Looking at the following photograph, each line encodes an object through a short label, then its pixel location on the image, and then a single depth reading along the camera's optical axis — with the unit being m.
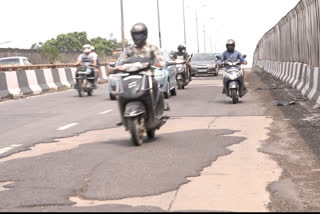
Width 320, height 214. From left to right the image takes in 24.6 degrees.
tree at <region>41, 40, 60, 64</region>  51.91
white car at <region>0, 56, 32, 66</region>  37.42
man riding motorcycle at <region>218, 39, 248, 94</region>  18.73
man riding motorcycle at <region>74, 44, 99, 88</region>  24.28
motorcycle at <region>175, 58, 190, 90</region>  27.12
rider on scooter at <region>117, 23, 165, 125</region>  11.08
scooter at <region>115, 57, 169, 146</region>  10.27
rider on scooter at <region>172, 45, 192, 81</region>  27.79
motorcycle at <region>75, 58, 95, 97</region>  23.80
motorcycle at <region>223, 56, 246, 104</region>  18.64
